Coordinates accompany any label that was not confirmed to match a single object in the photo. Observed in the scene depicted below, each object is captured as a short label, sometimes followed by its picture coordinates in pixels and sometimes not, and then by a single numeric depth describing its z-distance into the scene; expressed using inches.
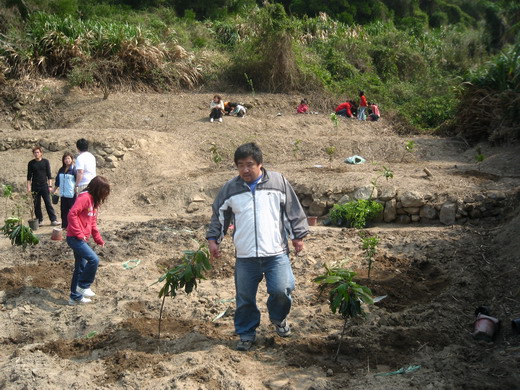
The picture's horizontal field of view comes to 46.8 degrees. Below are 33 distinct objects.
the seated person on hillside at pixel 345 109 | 689.6
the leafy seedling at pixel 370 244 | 256.2
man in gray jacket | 185.5
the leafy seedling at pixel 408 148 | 521.5
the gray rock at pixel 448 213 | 357.4
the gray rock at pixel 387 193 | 374.0
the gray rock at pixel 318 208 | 395.9
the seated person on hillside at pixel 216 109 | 615.8
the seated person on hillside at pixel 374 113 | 698.2
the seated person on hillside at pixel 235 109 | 642.8
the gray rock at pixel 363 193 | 379.7
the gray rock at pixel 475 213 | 356.2
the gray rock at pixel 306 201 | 405.7
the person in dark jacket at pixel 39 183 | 380.8
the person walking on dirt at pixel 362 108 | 684.1
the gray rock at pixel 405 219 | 372.5
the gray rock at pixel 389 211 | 373.7
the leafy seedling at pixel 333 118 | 581.3
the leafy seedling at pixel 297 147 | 532.7
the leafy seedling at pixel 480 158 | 487.2
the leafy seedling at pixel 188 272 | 198.2
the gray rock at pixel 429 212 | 366.3
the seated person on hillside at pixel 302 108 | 689.6
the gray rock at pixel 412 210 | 370.6
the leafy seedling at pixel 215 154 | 516.4
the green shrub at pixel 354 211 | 354.2
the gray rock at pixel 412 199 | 367.6
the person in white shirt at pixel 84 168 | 342.3
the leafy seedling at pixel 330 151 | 487.5
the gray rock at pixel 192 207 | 419.6
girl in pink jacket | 235.6
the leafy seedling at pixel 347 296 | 180.9
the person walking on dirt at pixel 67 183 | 351.9
